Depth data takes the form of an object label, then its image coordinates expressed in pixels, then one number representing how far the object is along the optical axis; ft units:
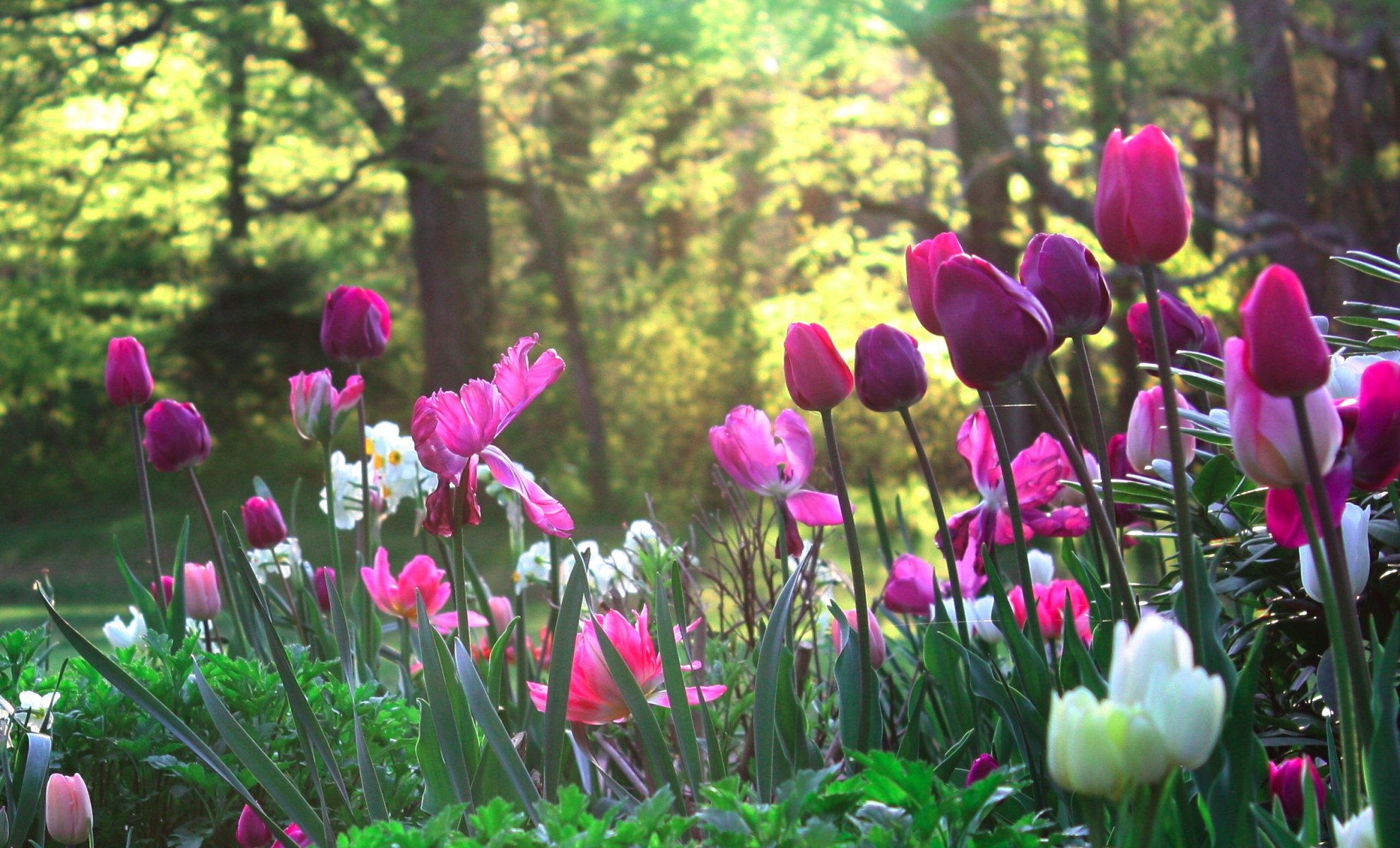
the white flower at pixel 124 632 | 6.56
